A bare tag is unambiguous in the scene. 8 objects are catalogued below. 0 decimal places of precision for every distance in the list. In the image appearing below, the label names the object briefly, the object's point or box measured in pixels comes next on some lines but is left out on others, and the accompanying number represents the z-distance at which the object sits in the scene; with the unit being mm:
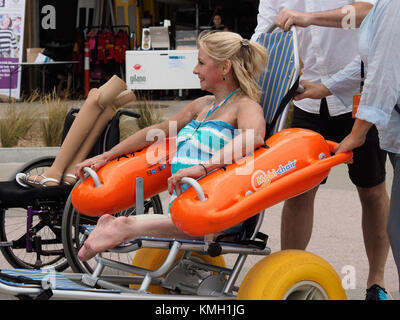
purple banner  28016
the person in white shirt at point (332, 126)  7203
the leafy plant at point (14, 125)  17922
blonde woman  6102
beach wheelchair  5648
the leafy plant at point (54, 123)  17516
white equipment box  26391
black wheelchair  8289
